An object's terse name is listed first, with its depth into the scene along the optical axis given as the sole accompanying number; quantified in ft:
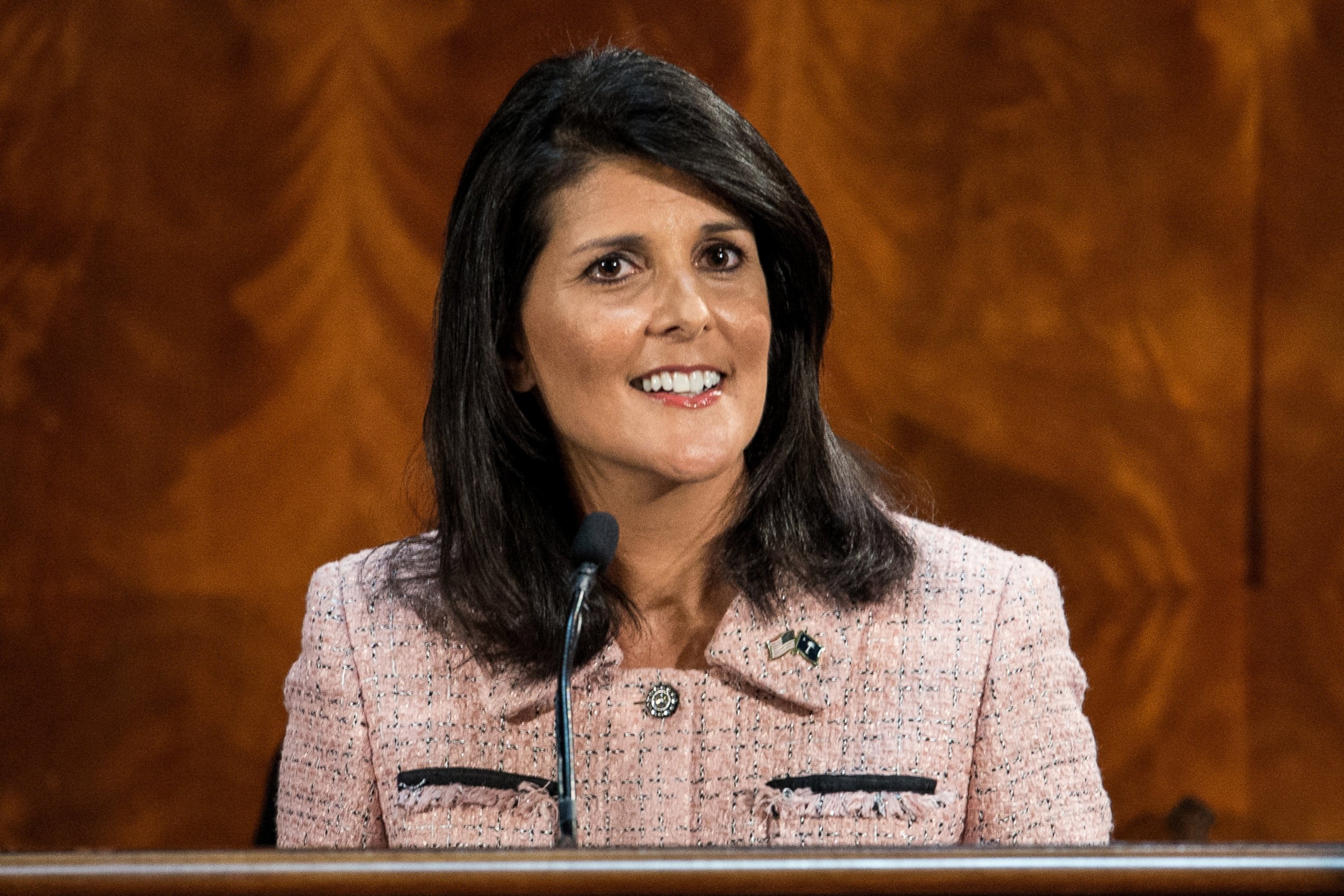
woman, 17.45
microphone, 16.62
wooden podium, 15.40
